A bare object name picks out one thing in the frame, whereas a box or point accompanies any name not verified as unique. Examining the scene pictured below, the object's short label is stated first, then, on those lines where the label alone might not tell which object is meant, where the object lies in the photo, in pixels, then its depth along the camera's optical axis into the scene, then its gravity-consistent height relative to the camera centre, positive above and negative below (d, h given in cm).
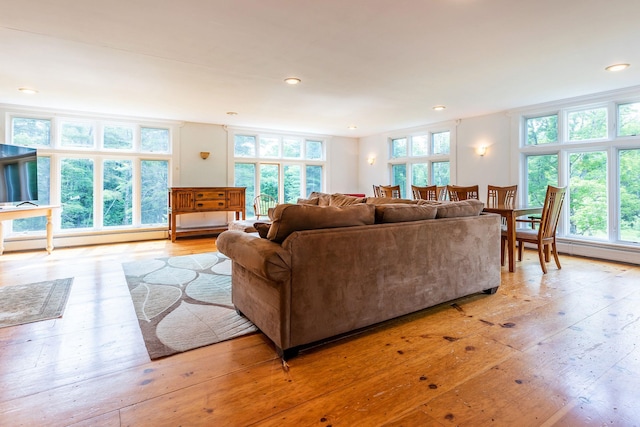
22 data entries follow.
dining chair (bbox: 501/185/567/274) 372 -24
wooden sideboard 602 +12
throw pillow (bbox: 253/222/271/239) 221 -13
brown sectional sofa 194 -39
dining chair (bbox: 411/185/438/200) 520 +26
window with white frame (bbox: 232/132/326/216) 732 +104
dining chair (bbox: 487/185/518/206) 491 +20
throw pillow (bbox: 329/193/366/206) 400 +11
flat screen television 448 +52
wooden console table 414 -4
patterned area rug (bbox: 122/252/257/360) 224 -82
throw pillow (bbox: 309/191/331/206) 467 +14
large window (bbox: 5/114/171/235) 546 +71
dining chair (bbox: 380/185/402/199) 590 +32
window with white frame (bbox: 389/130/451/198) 682 +107
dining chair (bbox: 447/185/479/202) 488 +23
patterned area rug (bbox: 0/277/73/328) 258 -81
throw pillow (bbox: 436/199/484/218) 282 -1
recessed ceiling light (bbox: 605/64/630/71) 349 +151
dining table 382 -15
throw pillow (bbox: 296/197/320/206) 491 +12
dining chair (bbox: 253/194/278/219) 708 +13
